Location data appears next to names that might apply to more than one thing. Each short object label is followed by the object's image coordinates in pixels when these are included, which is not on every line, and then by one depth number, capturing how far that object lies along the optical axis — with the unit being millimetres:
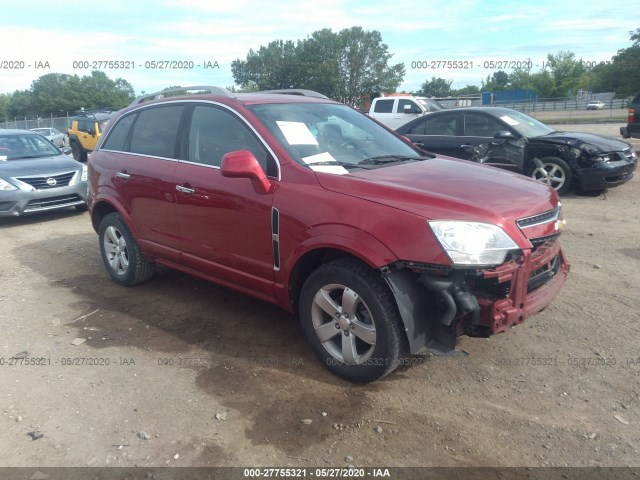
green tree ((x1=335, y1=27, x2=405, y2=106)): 57469
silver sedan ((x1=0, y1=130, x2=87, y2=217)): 8211
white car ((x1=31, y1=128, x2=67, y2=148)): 24722
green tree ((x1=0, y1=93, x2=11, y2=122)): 69212
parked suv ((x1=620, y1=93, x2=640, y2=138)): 12602
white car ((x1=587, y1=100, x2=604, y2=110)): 42094
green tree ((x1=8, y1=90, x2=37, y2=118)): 61531
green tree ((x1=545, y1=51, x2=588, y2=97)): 62219
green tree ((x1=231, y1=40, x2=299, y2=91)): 55459
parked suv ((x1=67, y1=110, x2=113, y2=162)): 18875
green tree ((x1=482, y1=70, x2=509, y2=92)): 78788
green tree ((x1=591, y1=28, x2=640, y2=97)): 33875
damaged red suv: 2906
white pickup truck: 15994
